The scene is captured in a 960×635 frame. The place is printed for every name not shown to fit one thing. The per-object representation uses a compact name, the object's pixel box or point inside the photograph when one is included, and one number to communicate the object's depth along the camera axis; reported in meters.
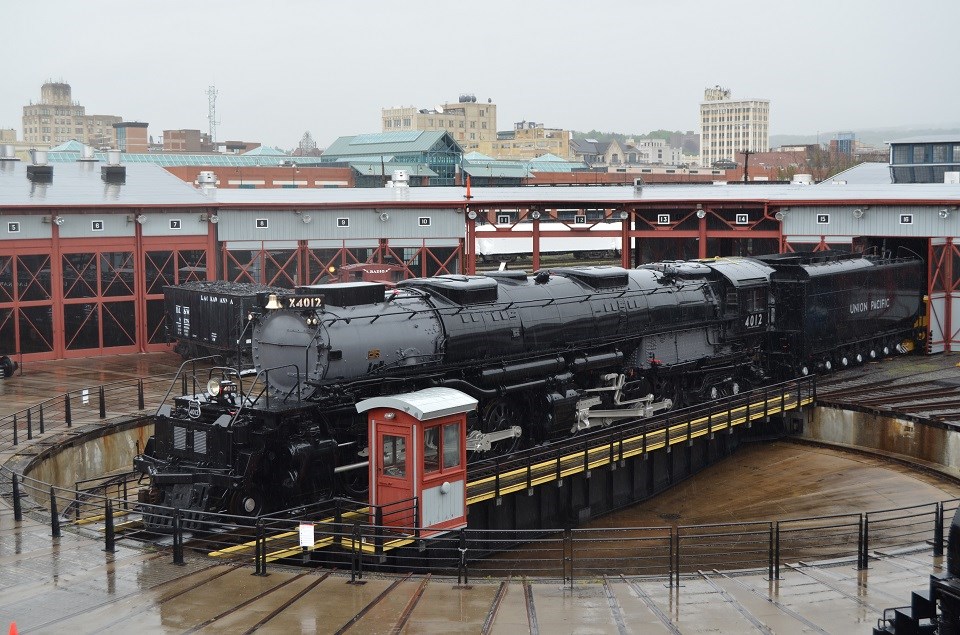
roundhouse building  40.34
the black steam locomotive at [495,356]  19.89
